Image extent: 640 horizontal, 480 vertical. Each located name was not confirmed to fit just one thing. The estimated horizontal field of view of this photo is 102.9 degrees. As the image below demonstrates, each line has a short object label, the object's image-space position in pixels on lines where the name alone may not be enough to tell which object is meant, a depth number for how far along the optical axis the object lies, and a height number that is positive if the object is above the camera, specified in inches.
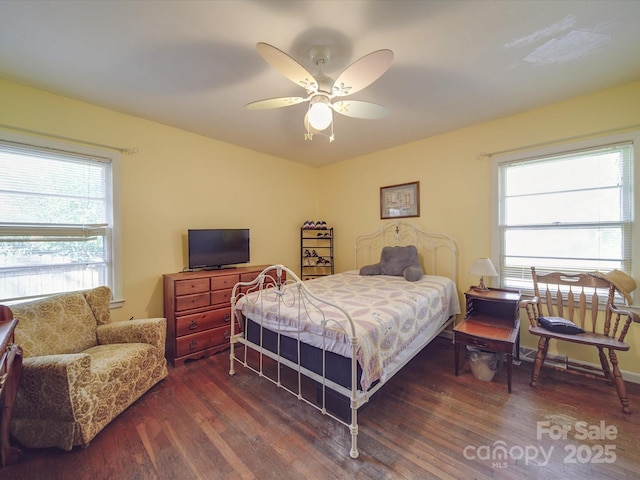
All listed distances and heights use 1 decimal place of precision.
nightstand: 85.4 -35.8
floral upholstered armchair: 61.0 -36.0
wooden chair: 77.9 -30.3
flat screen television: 119.6 -6.2
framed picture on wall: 140.6 +18.9
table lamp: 103.8 -14.8
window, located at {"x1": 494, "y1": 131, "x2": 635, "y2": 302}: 91.6 +8.4
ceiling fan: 57.0 +39.0
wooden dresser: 104.0 -33.1
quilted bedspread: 62.9 -24.0
